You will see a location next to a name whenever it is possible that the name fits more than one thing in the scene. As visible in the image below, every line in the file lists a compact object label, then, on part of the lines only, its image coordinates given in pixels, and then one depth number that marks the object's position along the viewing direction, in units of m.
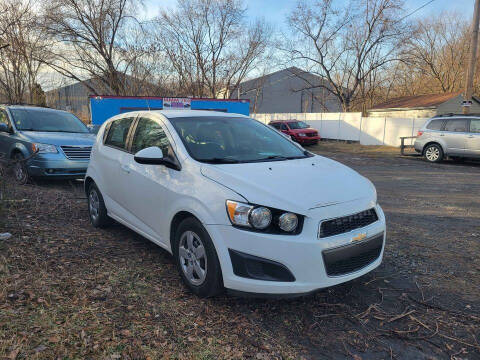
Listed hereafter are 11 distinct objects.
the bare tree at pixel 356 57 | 29.72
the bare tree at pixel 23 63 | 18.90
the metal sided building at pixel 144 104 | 14.94
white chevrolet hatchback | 2.61
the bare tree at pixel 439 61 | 30.81
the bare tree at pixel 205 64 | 31.56
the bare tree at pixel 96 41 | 23.89
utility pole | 14.39
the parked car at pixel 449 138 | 11.98
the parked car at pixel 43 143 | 7.03
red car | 21.39
